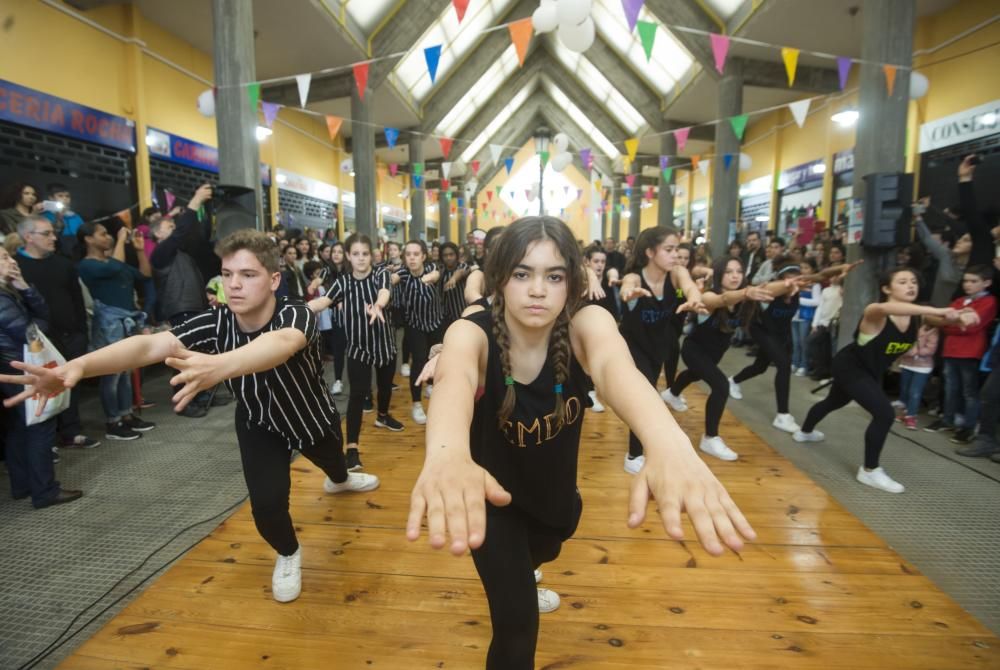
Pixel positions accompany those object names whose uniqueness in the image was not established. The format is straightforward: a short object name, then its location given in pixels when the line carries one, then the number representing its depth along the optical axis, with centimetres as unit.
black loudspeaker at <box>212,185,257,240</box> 489
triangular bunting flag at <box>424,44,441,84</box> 698
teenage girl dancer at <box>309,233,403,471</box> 380
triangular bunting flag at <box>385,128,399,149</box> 948
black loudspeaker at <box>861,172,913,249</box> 532
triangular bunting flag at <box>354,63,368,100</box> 671
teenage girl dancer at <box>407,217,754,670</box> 133
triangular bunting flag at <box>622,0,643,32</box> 551
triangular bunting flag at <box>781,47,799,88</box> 579
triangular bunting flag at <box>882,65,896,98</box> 535
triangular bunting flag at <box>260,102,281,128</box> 671
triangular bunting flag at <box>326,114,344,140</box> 802
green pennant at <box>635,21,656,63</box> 648
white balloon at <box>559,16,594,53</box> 641
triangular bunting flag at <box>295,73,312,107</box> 604
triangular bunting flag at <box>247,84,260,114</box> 554
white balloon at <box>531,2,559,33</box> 635
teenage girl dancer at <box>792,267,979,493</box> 325
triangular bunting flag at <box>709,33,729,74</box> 646
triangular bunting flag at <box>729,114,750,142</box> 863
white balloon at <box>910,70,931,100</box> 578
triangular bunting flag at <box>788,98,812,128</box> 709
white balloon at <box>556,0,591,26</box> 589
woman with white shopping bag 291
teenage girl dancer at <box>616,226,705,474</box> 336
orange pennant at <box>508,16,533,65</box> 641
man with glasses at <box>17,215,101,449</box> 354
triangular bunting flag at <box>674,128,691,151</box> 1045
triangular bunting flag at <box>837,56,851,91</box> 582
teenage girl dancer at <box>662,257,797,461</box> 369
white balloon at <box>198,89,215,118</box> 587
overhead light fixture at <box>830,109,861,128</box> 937
